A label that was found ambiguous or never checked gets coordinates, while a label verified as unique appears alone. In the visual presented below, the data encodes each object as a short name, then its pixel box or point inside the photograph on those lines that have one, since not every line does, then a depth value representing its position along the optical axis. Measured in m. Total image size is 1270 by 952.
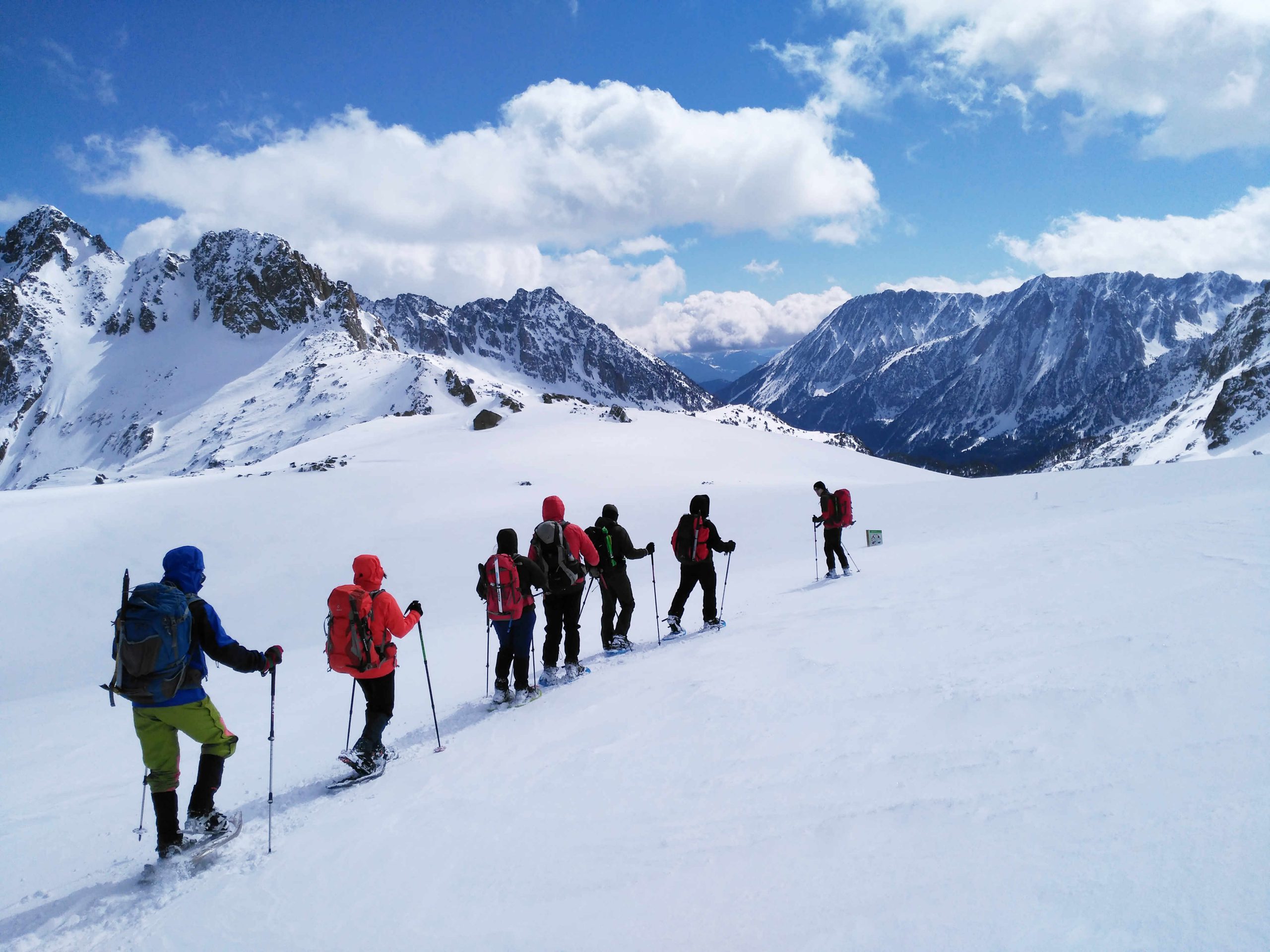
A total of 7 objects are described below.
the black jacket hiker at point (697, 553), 9.97
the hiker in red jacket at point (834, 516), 13.21
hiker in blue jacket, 4.94
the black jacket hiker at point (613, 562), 9.37
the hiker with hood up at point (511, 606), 7.59
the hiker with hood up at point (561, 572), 8.39
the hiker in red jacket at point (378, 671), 6.08
